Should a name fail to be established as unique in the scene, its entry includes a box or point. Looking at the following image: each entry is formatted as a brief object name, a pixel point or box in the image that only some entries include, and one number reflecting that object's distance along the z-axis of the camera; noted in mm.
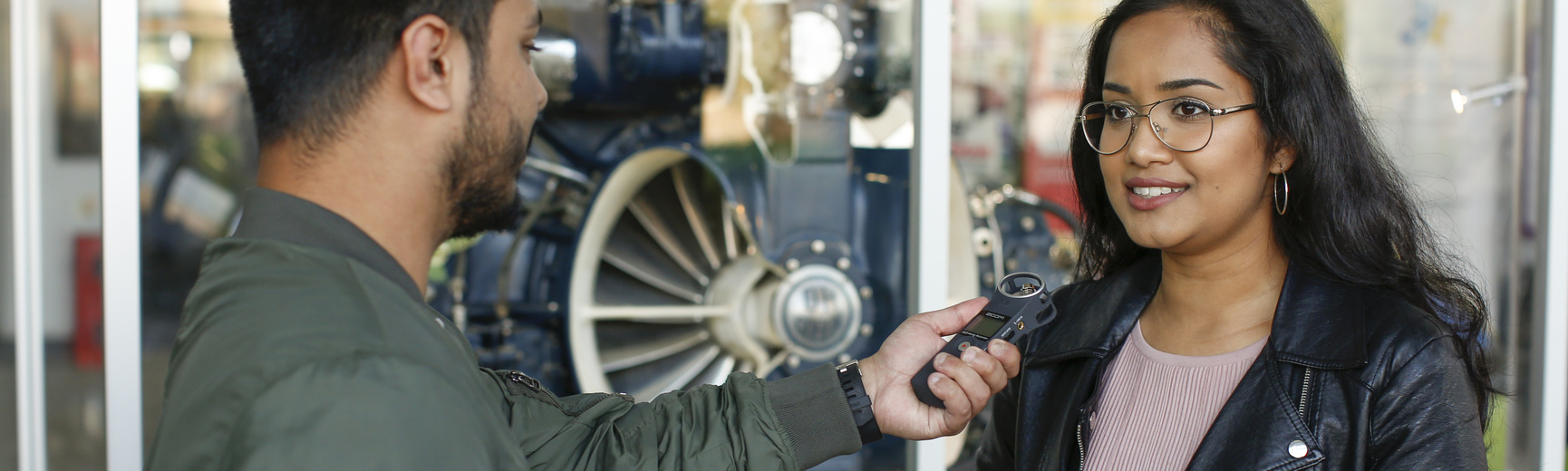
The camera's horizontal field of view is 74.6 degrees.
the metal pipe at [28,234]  2465
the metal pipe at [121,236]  2211
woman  1324
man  842
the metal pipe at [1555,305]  2494
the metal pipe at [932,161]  2361
